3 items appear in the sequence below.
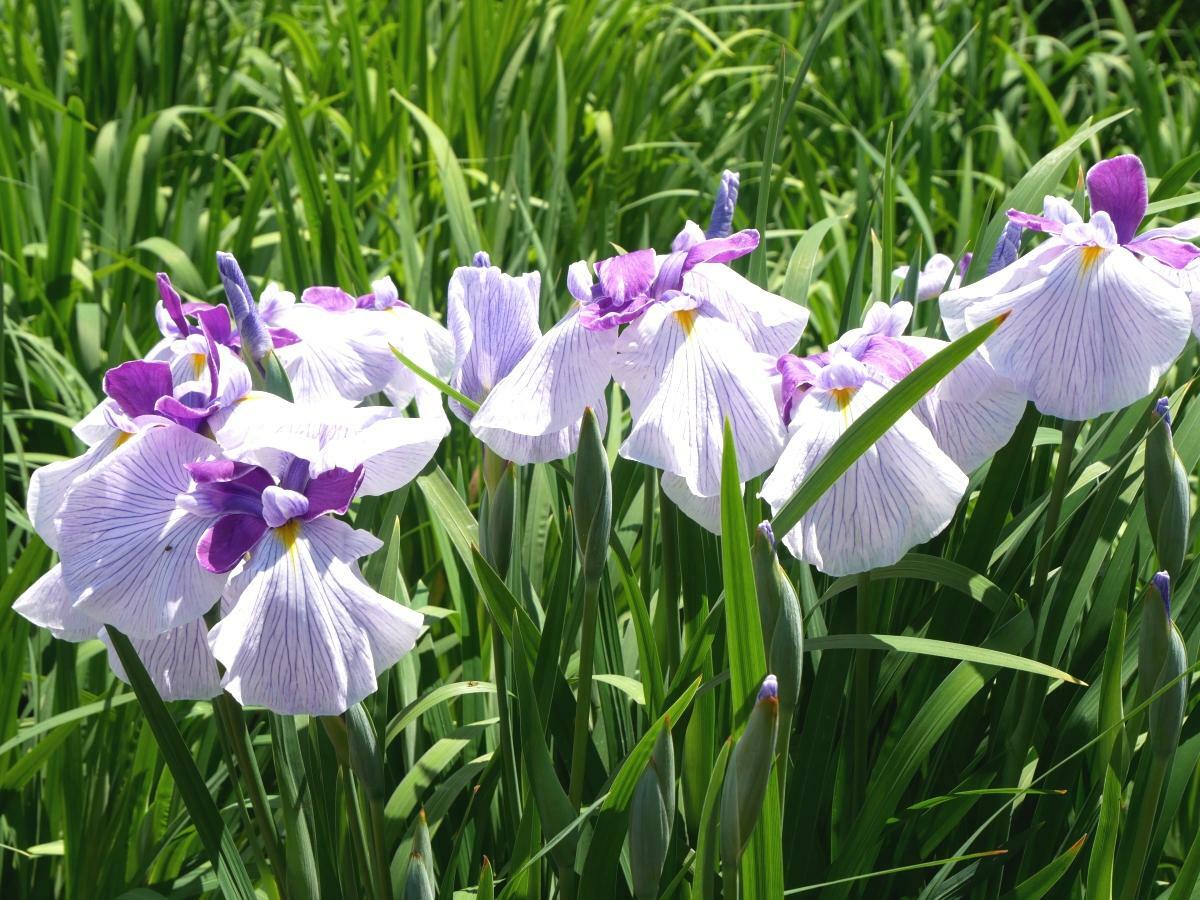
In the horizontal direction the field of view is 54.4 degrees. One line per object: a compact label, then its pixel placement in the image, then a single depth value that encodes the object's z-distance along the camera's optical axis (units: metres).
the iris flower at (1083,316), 0.82
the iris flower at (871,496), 0.79
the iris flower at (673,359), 0.79
